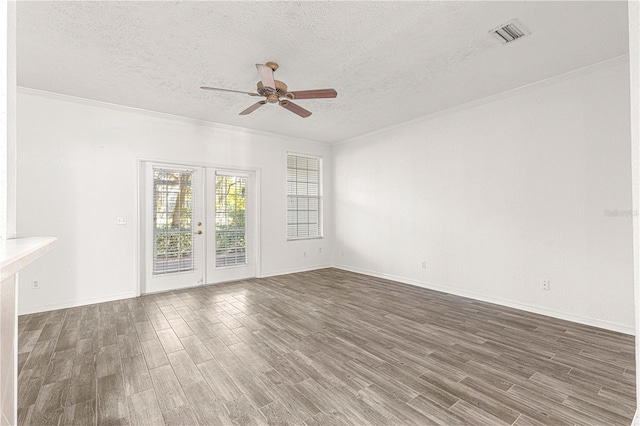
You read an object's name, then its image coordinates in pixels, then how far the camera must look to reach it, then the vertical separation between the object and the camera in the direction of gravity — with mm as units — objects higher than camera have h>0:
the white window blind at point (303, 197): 6555 +383
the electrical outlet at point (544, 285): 3697 -932
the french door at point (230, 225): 5383 -211
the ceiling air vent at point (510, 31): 2614 +1679
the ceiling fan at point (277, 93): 2900 +1287
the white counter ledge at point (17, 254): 520 -84
